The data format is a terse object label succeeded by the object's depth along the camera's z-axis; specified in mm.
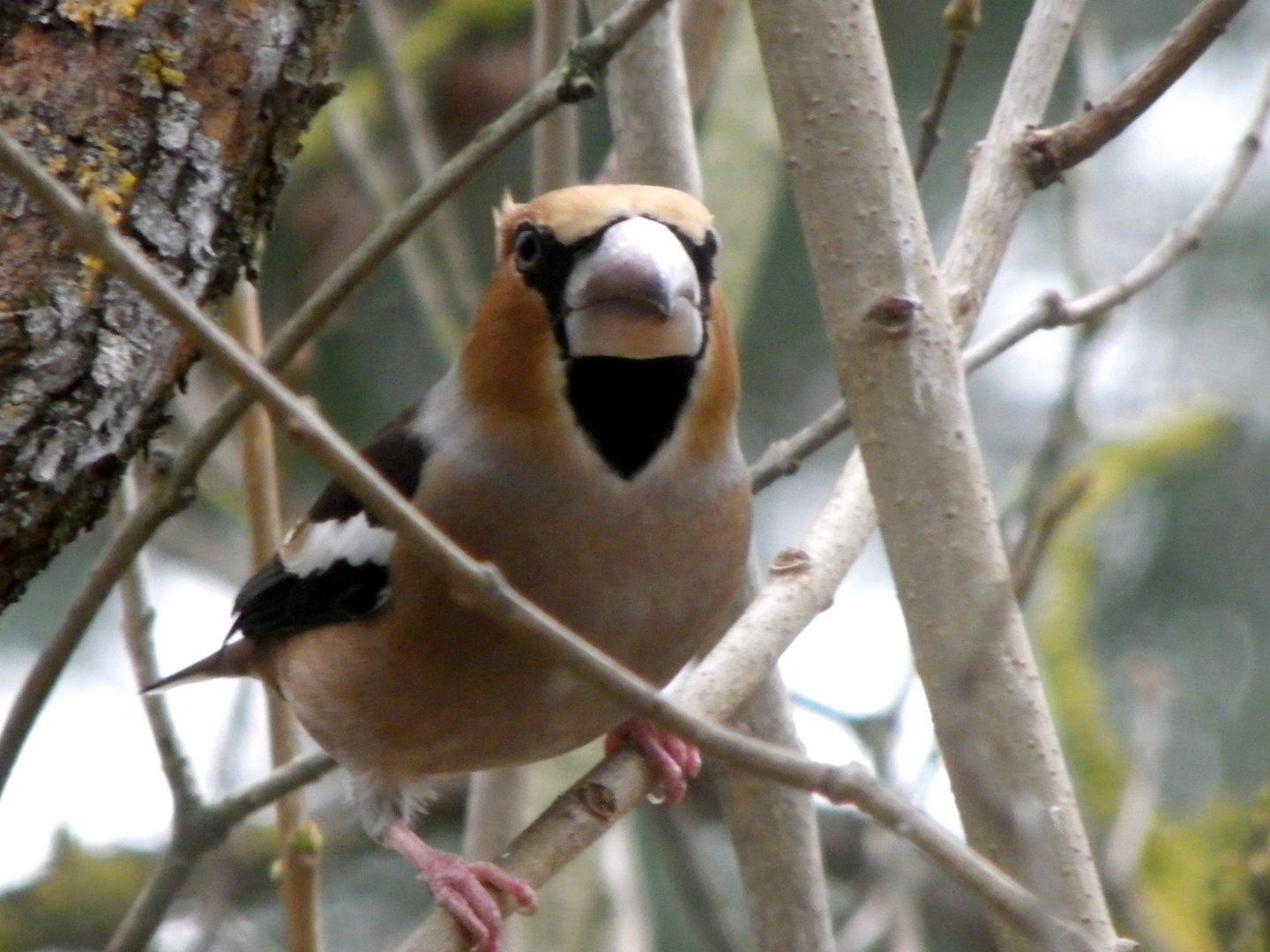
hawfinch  4945
